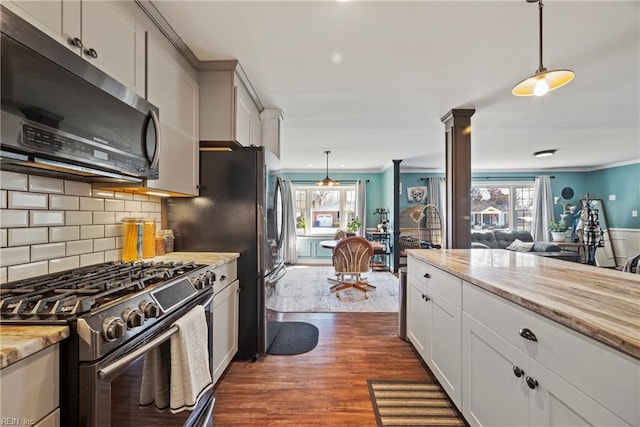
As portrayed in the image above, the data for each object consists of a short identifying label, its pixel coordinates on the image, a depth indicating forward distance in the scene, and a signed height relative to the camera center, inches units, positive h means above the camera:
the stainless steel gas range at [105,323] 30.0 -14.1
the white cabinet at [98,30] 39.4 +30.8
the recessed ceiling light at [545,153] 202.8 +46.0
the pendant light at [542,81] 62.0 +31.5
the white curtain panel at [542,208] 277.1 +7.1
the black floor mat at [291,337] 95.3 -46.6
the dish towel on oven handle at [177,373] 41.4 -25.3
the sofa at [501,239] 219.3 -22.1
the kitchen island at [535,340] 29.6 -17.9
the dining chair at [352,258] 170.4 -26.6
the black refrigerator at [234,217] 86.4 -0.5
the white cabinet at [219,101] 84.8 +35.6
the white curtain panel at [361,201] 277.6 +14.2
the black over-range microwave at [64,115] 33.7 +15.1
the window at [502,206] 289.0 +9.5
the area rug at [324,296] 137.7 -47.6
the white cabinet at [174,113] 65.2 +27.3
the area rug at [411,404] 63.1 -46.8
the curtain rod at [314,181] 281.6 +34.9
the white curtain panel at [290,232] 272.5 -16.7
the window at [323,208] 288.2 +7.6
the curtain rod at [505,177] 286.5 +39.6
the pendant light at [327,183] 206.9 +24.9
